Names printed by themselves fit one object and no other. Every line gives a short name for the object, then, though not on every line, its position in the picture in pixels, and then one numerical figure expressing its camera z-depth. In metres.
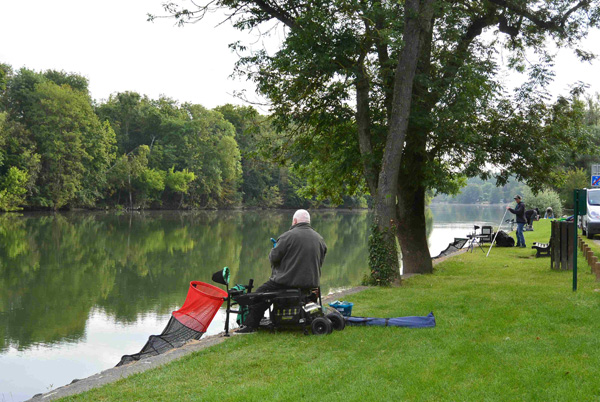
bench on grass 16.62
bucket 8.11
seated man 7.16
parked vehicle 21.36
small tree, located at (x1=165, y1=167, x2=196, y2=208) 71.44
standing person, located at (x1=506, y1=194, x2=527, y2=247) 20.30
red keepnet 8.18
